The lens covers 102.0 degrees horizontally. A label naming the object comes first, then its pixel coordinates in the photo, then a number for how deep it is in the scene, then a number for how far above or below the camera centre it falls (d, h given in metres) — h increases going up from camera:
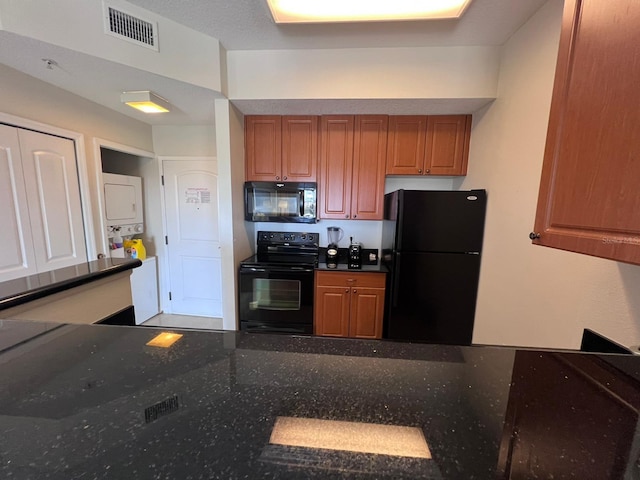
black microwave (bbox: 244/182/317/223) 2.53 +0.06
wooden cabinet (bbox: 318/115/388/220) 2.48 +0.41
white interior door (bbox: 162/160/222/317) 3.09 -0.37
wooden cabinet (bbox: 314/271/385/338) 2.42 -0.89
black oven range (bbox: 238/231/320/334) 2.42 -0.84
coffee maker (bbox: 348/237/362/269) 2.57 -0.47
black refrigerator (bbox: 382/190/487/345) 2.07 -0.44
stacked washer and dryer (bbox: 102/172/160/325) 2.65 -0.23
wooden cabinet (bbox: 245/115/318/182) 2.52 +0.58
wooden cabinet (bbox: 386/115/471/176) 2.42 +0.62
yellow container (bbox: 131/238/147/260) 2.93 -0.51
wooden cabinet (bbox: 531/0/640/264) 0.67 +0.22
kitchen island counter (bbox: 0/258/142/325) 0.91 -0.36
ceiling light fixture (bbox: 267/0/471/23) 1.45 +1.15
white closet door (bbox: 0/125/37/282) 1.78 -0.08
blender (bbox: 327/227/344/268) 2.66 -0.39
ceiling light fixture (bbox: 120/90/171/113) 2.07 +0.85
